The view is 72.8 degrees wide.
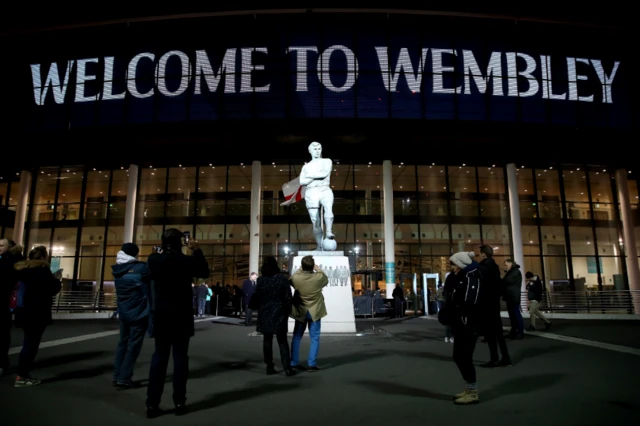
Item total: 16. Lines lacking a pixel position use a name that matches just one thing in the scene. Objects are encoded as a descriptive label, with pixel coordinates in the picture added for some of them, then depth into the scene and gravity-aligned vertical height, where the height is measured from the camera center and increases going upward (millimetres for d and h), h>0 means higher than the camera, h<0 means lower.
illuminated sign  22000 +10922
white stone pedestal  11234 -261
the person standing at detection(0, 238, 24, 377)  5746 -57
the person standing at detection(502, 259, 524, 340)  9648 -205
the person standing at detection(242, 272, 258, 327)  14568 -130
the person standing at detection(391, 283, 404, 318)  19761 -618
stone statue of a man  11164 +2615
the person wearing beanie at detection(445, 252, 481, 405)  4375 -316
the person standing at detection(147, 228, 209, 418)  4059 -266
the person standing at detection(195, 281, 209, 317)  19383 -400
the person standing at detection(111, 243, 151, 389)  5262 -270
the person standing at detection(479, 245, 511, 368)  6570 -609
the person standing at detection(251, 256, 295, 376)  5918 -296
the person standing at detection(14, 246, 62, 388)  5320 -220
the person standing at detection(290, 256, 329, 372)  6379 -304
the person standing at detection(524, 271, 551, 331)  11617 -220
